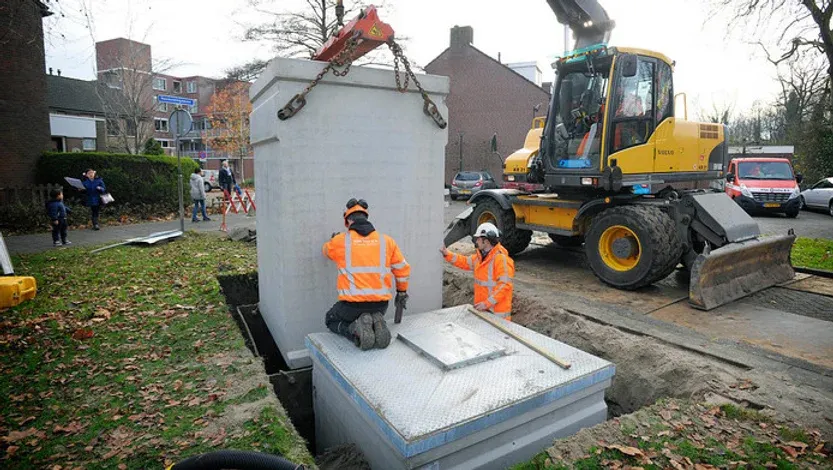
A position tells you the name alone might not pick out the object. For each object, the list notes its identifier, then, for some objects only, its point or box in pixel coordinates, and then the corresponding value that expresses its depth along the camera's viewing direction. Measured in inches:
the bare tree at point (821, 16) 568.1
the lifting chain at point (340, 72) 181.6
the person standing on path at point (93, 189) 546.3
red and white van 724.5
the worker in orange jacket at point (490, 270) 229.1
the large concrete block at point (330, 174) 189.3
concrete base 122.1
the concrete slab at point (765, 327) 209.0
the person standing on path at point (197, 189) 625.2
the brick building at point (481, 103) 1391.5
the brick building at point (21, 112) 660.7
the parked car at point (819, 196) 791.1
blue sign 438.9
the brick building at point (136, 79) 919.0
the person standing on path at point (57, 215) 444.1
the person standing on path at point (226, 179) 716.7
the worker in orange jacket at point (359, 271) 176.4
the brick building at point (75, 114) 1091.7
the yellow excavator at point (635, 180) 289.4
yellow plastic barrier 249.6
